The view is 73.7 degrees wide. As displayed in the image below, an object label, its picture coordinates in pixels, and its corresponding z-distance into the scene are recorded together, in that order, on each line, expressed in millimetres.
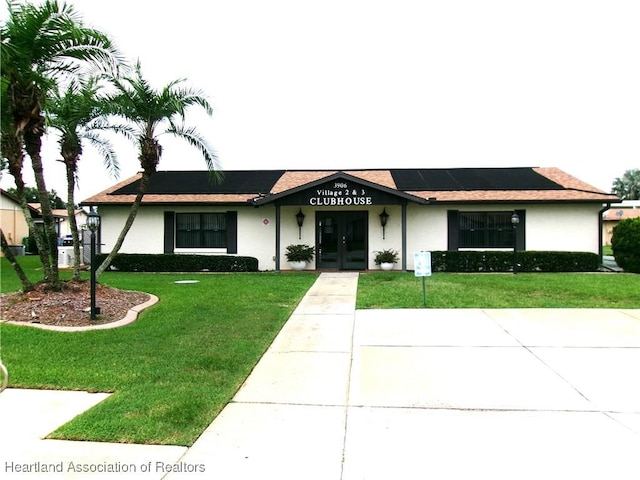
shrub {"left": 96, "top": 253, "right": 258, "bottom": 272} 16891
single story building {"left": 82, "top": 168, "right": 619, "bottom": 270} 16672
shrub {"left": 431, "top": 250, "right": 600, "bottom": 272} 16062
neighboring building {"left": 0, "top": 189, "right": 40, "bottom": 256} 26953
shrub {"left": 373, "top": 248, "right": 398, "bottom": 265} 16891
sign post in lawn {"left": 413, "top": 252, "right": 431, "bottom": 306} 9258
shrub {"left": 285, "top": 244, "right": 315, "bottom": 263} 17078
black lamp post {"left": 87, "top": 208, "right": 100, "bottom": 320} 7641
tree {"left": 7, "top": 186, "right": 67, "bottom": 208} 65400
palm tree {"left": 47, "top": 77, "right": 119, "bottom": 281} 10023
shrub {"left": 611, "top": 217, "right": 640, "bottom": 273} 15445
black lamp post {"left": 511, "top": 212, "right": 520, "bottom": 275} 15466
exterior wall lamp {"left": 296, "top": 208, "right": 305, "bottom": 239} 17594
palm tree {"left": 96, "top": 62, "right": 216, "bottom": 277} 9773
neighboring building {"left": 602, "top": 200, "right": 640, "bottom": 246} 42312
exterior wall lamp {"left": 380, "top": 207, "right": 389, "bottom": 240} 17448
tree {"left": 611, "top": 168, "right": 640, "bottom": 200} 70562
